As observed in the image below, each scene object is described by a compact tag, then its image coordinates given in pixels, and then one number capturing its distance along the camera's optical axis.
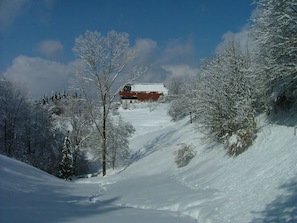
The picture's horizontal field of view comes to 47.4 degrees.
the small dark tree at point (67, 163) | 26.03
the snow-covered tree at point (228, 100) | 14.09
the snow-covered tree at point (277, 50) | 11.52
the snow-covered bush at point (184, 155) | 18.34
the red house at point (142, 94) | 108.44
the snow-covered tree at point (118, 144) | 37.03
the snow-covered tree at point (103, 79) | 21.27
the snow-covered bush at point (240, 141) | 13.03
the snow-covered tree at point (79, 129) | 38.59
